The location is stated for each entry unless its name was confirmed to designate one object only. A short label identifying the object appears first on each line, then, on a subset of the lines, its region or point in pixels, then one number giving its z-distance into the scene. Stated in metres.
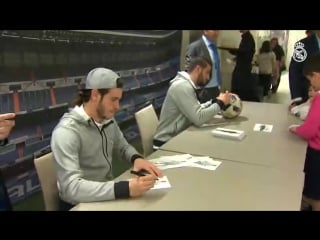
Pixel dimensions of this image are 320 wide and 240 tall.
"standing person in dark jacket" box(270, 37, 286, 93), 6.58
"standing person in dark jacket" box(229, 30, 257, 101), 5.42
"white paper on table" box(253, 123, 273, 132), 2.62
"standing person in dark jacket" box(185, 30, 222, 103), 4.24
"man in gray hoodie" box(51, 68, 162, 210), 1.47
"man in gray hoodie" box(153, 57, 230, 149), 2.62
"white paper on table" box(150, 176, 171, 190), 1.61
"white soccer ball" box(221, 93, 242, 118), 2.83
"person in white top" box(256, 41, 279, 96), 6.20
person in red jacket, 2.27
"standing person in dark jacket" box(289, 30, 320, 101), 3.50
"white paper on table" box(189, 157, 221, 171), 1.90
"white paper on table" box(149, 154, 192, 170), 1.90
